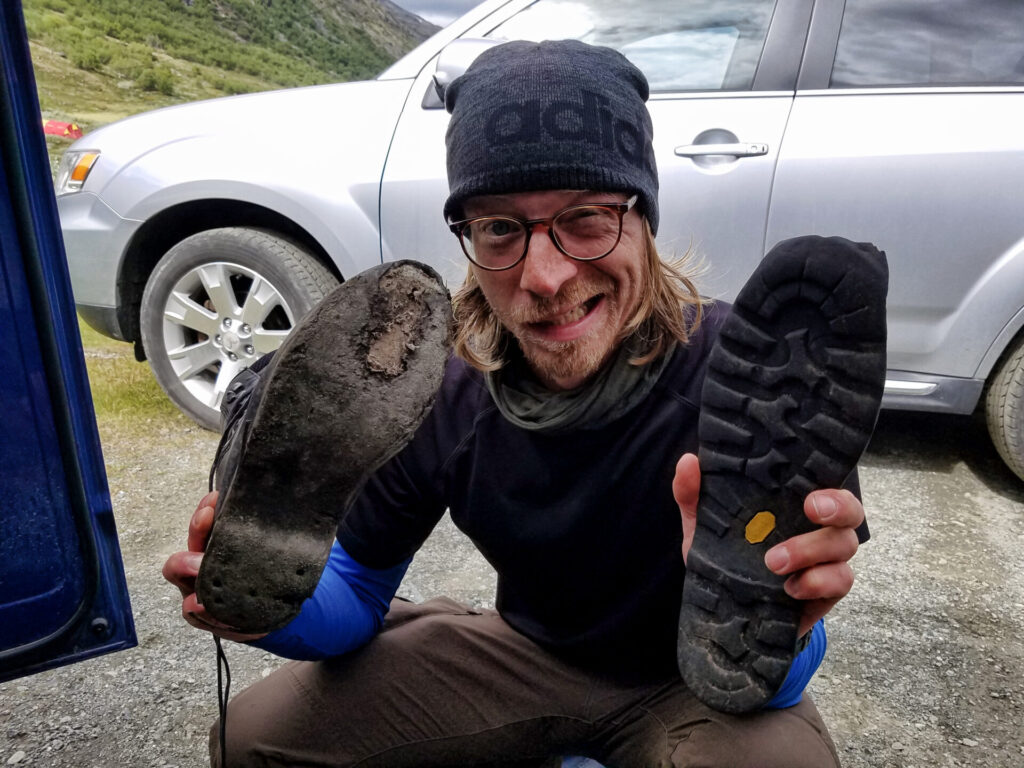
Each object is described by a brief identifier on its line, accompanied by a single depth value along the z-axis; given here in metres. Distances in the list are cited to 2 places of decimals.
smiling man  1.21
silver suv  2.44
